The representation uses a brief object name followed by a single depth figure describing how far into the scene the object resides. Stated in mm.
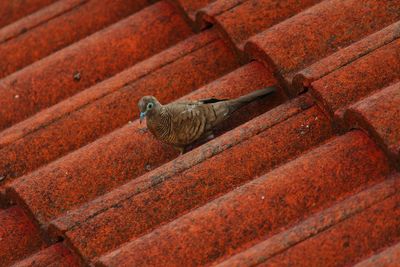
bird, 9148
